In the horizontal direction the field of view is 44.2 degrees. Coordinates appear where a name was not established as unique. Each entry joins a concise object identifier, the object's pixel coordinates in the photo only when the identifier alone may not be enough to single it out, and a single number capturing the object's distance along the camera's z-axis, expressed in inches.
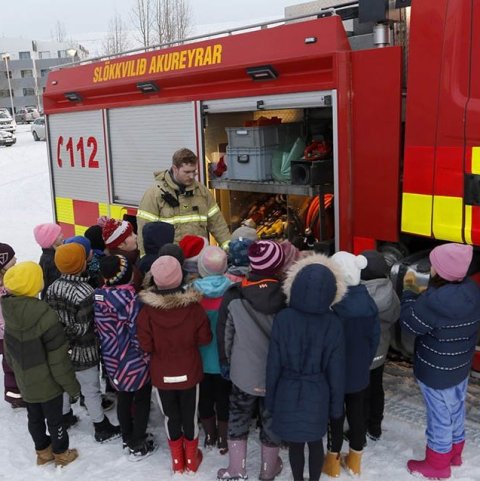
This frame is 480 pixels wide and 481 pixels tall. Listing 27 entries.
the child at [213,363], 112.5
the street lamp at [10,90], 2072.1
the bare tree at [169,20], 759.1
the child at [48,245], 142.6
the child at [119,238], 134.2
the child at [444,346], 101.2
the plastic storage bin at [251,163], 168.2
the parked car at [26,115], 1501.0
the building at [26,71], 2294.5
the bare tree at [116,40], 952.3
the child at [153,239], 128.6
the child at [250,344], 101.9
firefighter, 153.2
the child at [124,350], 113.8
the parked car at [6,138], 882.1
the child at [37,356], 110.6
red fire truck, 120.1
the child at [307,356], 92.2
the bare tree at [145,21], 768.3
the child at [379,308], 110.6
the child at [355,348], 102.1
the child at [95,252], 138.2
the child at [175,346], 106.7
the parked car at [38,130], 928.3
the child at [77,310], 118.8
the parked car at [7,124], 953.6
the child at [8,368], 133.8
